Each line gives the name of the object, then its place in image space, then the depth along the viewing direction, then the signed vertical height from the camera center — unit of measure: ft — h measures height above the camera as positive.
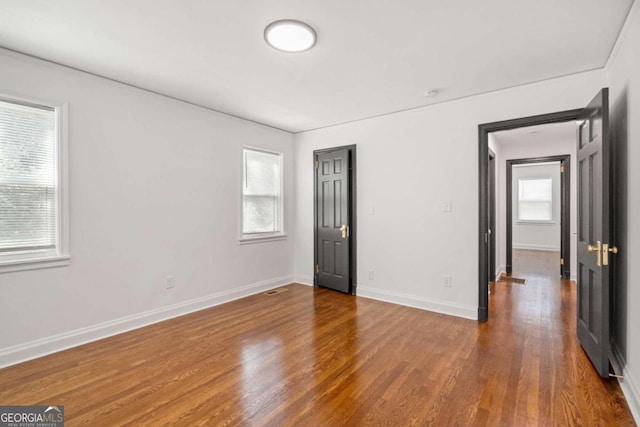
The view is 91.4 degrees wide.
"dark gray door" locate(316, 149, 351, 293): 15.15 -0.39
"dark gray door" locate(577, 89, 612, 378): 7.34 -0.51
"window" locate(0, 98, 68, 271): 8.38 +0.77
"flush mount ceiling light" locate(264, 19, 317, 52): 7.21 +4.31
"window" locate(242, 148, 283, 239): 15.19 +0.96
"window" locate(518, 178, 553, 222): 30.12 +1.26
